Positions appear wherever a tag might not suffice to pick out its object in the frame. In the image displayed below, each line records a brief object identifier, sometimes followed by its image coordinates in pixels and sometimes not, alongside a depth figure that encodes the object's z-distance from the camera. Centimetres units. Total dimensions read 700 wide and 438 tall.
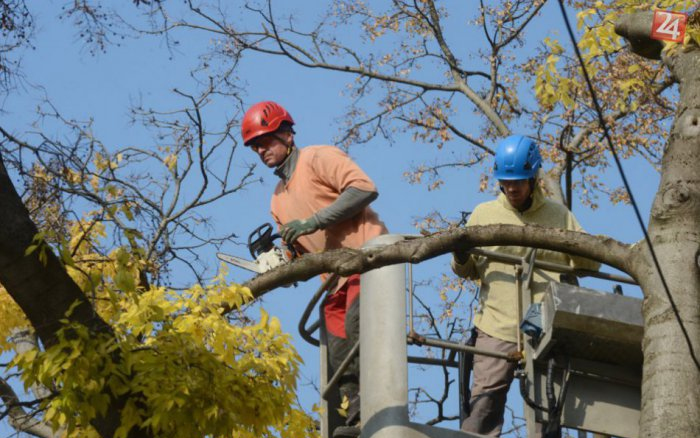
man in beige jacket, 1309
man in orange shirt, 1399
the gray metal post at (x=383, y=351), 1252
